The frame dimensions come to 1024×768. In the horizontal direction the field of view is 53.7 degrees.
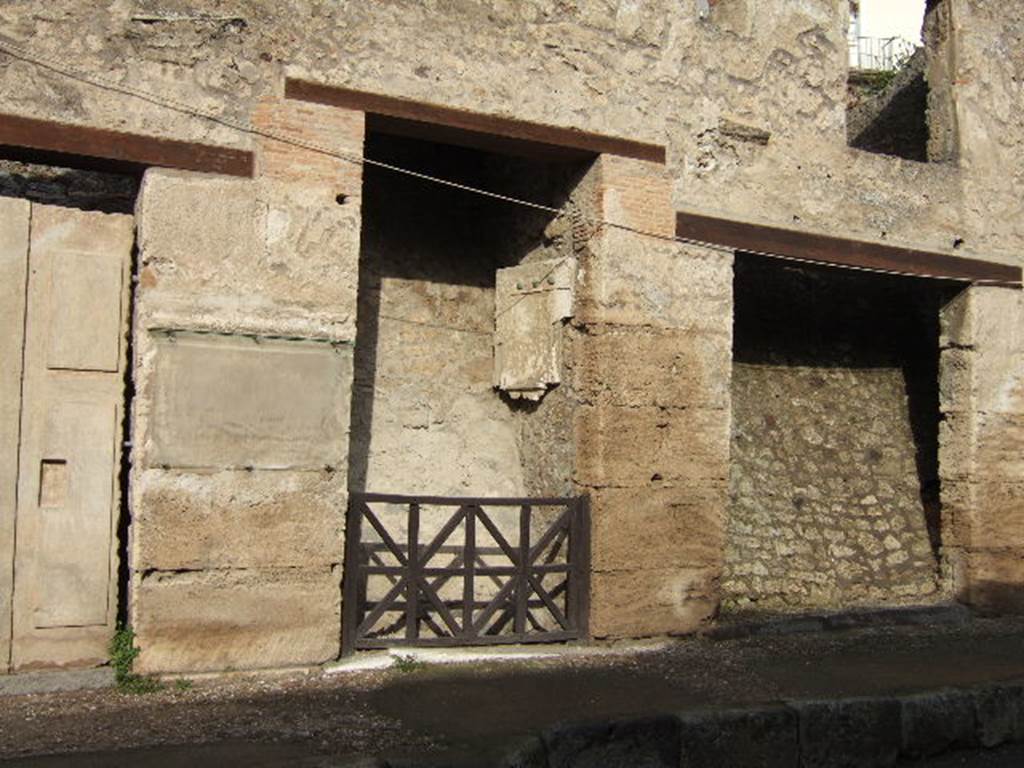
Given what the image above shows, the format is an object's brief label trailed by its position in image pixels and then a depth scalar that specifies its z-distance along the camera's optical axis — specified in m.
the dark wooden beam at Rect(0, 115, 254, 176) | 4.98
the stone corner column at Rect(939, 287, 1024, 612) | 7.50
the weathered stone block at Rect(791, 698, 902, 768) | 4.86
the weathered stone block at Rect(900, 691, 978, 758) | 5.06
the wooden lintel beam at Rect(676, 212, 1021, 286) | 6.70
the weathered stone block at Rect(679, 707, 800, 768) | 4.60
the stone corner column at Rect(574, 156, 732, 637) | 6.22
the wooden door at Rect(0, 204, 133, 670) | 5.04
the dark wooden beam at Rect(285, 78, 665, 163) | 5.62
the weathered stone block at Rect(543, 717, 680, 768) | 4.27
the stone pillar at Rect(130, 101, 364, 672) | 5.12
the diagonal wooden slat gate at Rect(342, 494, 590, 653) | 5.82
